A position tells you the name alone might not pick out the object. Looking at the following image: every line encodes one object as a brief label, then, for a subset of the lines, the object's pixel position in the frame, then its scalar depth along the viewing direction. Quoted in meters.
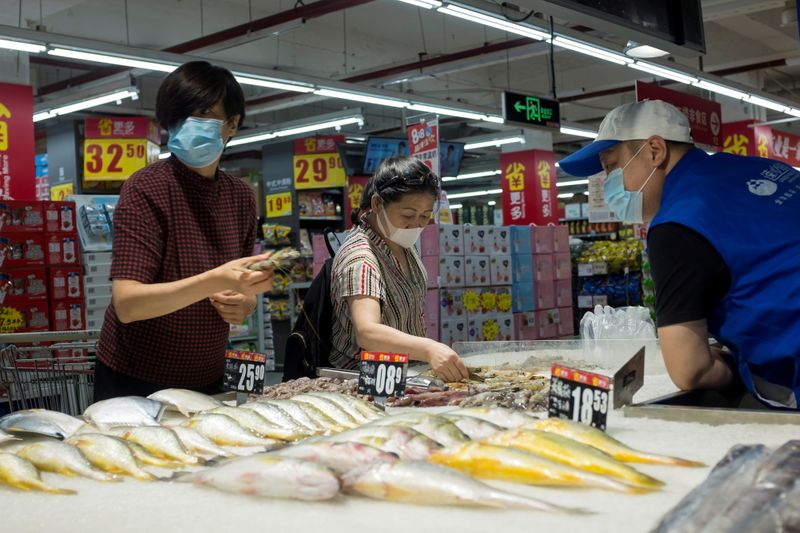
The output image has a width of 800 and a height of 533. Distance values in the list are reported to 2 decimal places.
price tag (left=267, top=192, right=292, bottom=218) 15.77
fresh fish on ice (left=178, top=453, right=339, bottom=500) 1.22
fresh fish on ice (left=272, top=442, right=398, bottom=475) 1.29
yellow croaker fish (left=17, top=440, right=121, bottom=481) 1.49
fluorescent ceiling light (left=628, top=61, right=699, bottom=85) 10.29
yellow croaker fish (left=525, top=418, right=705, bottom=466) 1.36
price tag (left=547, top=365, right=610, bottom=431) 1.72
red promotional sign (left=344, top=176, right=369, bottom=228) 15.53
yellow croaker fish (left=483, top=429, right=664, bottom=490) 1.23
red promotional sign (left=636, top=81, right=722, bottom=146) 9.64
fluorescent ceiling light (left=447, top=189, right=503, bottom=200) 28.19
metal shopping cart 3.46
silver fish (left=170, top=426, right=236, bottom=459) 1.61
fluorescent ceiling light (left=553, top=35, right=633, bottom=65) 9.24
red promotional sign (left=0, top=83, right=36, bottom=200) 10.04
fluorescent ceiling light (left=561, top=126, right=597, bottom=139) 16.22
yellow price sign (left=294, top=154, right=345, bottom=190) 15.91
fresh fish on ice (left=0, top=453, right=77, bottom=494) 1.40
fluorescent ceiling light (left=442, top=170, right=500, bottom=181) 24.75
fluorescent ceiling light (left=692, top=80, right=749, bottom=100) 12.04
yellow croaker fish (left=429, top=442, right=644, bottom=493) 1.22
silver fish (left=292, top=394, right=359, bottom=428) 1.83
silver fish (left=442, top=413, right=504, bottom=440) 1.51
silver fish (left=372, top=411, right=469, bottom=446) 1.46
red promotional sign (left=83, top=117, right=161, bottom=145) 13.84
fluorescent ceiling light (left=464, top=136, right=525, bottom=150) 18.02
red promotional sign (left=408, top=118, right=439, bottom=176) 9.82
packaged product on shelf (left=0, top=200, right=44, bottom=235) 7.90
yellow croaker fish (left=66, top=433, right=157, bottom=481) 1.49
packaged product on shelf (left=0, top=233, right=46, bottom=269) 7.86
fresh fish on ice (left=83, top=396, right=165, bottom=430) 1.91
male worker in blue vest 1.97
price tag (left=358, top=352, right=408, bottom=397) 2.25
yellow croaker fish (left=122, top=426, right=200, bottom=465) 1.59
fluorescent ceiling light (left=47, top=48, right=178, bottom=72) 8.39
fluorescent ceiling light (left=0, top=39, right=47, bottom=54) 8.11
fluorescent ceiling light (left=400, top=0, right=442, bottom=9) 7.20
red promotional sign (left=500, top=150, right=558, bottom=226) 18.66
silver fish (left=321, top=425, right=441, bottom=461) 1.39
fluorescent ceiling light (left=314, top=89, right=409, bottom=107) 11.23
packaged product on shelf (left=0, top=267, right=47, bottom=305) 7.92
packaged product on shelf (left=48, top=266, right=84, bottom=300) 8.19
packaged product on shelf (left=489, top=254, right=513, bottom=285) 11.97
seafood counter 1.10
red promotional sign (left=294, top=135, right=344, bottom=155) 16.33
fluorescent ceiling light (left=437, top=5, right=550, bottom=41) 7.55
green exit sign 10.05
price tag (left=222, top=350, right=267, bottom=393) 2.38
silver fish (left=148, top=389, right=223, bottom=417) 2.12
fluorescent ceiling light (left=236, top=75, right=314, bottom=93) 9.99
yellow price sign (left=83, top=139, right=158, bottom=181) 13.75
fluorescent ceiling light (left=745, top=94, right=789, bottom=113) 13.12
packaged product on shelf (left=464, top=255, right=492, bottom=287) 11.38
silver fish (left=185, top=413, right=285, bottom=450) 1.69
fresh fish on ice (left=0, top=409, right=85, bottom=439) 1.79
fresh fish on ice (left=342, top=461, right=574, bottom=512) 1.12
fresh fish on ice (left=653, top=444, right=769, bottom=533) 0.95
